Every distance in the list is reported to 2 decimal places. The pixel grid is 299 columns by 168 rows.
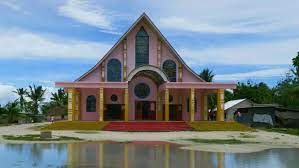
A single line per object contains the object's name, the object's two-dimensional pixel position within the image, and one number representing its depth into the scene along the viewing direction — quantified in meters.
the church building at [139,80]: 42.38
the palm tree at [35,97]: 70.81
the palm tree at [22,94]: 73.43
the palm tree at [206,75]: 61.30
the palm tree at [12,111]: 56.69
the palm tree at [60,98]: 74.75
